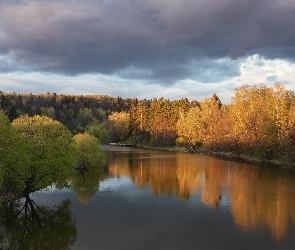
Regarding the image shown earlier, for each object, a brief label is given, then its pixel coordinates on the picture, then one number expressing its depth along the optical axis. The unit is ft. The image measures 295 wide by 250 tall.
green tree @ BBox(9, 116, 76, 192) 114.01
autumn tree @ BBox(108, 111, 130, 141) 447.42
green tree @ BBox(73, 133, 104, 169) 195.72
